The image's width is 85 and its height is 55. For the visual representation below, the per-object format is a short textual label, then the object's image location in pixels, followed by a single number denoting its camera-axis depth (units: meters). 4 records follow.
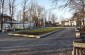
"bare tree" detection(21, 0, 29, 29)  18.09
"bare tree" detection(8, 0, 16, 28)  16.27
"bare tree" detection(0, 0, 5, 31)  15.42
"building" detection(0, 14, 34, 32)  20.79
